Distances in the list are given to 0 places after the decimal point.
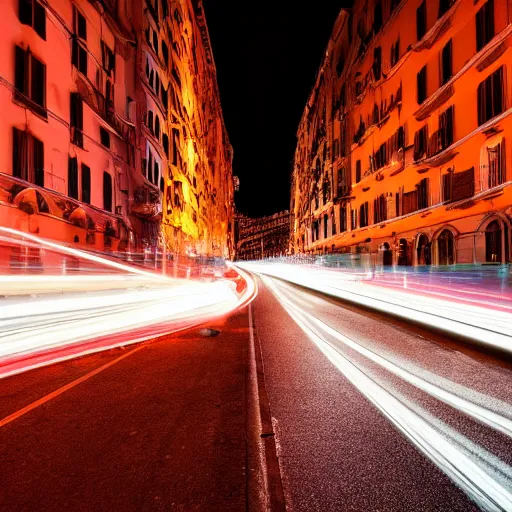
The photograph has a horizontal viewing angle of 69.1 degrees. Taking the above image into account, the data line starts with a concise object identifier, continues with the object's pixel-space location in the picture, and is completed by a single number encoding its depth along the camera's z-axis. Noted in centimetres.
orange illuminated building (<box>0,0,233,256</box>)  1434
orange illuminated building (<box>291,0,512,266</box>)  1767
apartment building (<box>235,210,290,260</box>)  12000
